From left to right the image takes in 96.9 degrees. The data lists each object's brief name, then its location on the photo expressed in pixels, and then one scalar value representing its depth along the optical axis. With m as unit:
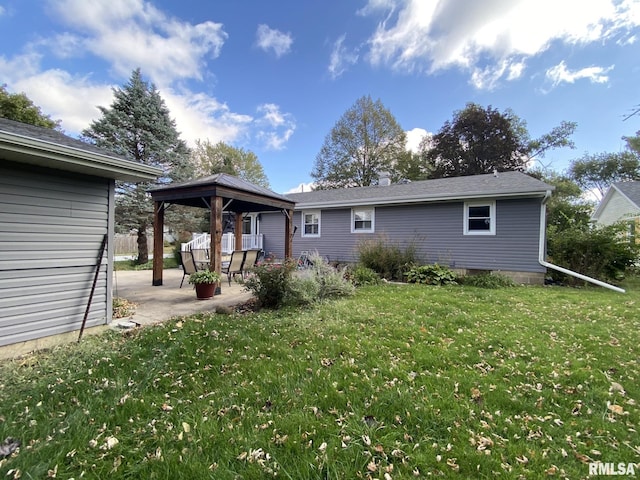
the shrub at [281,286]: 5.14
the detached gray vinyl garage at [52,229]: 3.15
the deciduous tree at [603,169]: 22.77
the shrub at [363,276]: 7.50
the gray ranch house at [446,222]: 8.43
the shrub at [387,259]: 8.82
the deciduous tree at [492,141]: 20.34
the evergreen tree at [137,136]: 11.77
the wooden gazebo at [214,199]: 6.05
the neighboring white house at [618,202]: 13.64
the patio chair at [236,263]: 7.03
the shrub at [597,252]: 7.84
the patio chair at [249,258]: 7.42
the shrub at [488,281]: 7.39
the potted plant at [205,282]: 5.58
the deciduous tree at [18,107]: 13.62
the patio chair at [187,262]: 6.73
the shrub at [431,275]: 7.86
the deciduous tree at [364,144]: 24.17
